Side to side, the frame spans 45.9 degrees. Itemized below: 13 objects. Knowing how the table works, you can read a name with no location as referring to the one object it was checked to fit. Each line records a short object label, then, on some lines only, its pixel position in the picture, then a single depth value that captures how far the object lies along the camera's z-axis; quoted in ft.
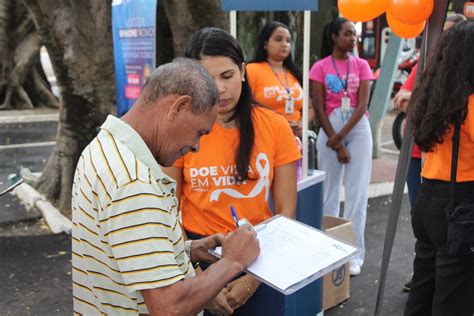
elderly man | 4.53
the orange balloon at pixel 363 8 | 10.91
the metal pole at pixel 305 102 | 10.90
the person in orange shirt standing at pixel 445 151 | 8.45
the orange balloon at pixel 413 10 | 9.83
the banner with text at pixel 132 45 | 13.29
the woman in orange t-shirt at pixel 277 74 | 14.94
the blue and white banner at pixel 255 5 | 10.48
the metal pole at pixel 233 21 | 11.26
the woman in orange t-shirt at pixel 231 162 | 7.19
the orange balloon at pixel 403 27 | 11.05
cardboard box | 12.74
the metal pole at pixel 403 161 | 9.86
